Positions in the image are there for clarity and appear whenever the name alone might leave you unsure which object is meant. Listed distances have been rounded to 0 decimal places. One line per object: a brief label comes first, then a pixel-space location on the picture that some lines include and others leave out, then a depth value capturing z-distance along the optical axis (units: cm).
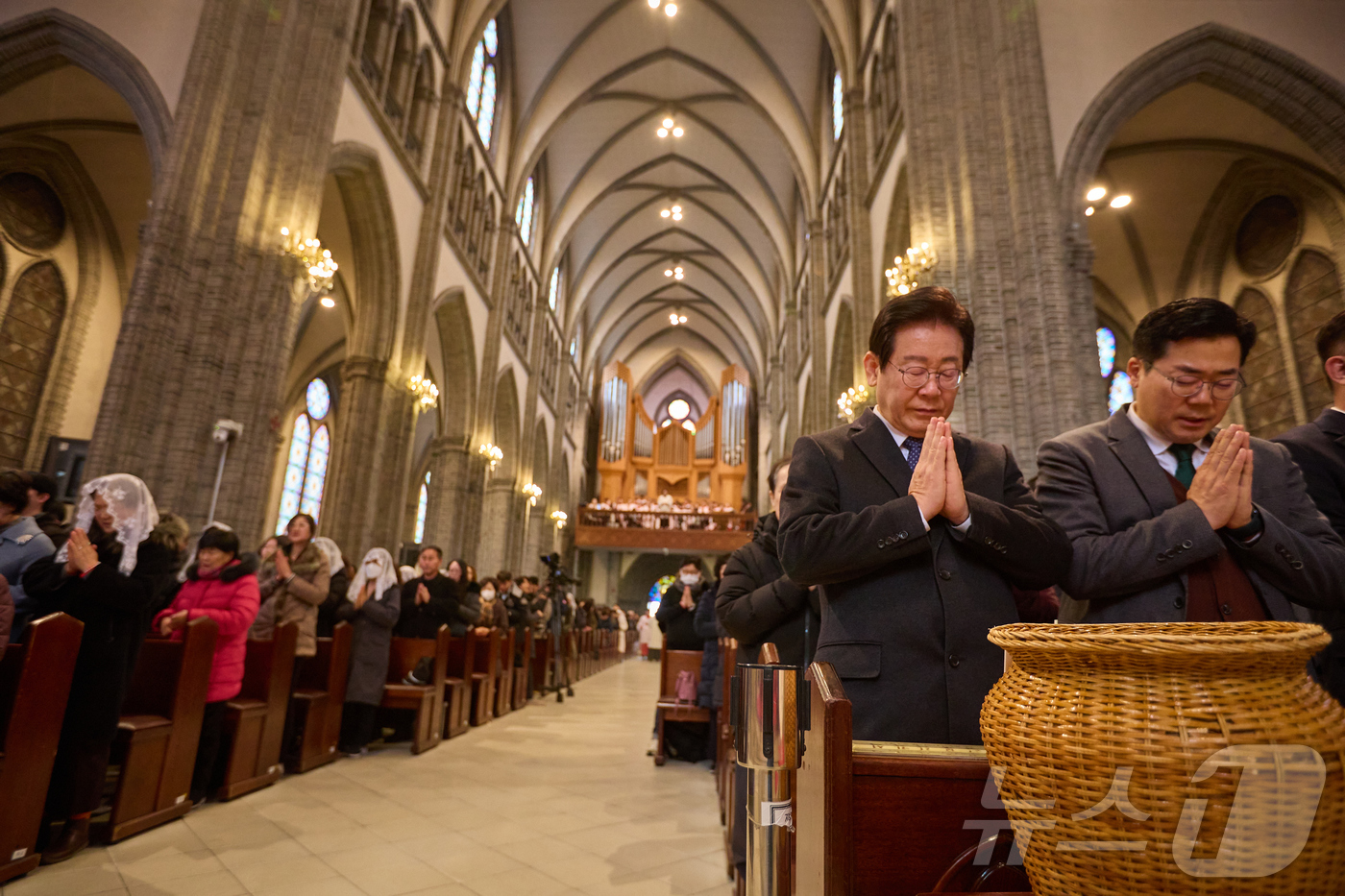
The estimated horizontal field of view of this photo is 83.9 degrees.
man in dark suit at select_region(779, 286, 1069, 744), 139
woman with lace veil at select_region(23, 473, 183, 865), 314
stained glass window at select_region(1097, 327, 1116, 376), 1367
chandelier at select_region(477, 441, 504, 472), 1605
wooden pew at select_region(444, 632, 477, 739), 652
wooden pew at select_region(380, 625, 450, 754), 573
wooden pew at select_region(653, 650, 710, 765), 576
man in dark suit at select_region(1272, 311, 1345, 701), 207
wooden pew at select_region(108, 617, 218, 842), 336
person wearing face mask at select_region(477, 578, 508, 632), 828
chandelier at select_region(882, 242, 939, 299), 791
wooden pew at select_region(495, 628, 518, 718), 804
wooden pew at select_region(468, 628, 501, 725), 730
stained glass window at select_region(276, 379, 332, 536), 1719
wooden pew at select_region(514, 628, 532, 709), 902
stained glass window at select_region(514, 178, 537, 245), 1950
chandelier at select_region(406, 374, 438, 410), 1162
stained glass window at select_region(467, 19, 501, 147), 1518
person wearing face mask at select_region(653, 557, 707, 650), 627
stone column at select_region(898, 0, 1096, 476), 700
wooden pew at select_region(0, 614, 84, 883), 278
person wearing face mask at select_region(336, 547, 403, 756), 550
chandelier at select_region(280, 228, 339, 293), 796
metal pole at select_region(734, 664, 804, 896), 105
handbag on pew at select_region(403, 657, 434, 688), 580
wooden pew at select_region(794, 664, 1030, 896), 92
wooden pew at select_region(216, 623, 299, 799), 413
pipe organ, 3128
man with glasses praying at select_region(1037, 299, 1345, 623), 143
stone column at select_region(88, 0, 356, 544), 691
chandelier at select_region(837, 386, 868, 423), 1052
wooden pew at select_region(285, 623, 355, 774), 495
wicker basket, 65
